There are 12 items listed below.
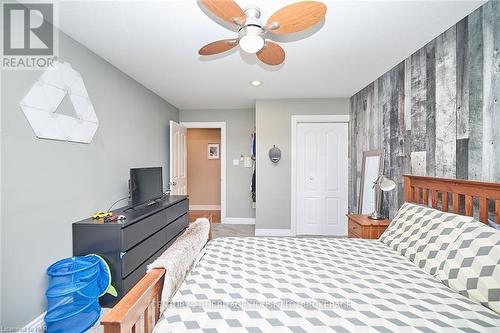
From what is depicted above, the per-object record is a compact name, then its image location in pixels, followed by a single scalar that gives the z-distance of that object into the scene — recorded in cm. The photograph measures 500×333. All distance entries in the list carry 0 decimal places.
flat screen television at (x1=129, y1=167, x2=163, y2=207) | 275
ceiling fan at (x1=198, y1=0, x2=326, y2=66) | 129
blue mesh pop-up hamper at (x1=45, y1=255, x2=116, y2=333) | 176
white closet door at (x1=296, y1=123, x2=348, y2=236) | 429
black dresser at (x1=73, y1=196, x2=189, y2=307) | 216
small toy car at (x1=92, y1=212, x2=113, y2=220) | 231
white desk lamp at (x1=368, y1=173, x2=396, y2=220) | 248
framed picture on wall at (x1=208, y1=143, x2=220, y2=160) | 652
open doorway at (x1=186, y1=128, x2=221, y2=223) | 652
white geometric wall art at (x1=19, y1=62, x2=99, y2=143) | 182
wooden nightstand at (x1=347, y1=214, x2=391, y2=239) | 253
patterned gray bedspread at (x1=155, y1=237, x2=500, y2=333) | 100
